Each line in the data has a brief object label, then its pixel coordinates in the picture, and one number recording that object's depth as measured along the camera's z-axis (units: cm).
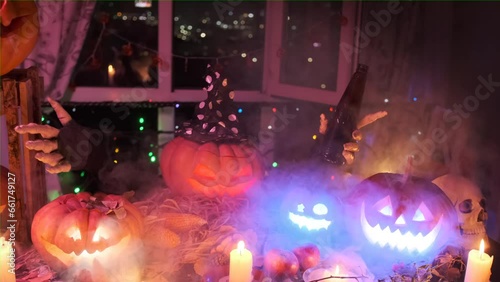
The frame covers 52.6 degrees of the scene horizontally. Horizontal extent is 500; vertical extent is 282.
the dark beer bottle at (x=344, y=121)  163
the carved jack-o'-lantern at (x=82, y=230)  128
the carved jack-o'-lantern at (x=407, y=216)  143
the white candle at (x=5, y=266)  115
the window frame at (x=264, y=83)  247
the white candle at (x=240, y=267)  116
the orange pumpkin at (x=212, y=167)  167
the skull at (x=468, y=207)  158
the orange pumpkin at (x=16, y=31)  140
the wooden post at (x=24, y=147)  147
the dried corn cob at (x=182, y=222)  149
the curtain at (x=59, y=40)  217
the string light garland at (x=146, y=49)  240
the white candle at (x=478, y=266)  121
